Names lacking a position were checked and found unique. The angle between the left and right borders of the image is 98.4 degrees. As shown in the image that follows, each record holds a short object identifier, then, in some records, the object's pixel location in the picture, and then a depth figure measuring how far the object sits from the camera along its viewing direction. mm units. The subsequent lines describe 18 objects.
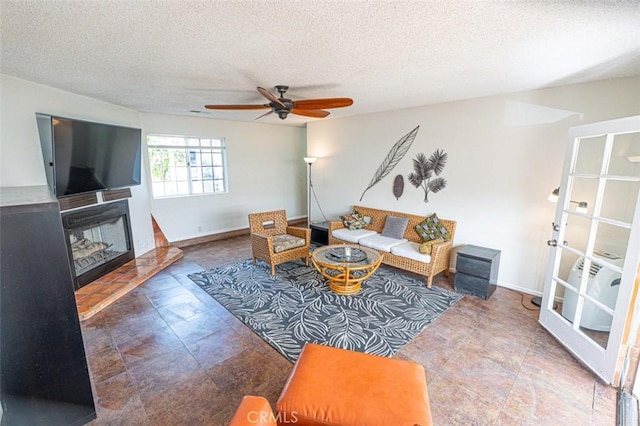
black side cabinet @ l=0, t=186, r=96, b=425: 1522
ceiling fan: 2742
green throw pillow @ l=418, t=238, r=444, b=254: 3824
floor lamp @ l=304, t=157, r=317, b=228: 5934
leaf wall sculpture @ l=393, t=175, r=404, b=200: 4836
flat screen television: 3066
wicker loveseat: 3779
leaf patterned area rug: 2684
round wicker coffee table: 3479
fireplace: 3482
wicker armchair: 4188
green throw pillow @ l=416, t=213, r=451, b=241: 4129
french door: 2086
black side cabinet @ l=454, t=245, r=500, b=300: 3480
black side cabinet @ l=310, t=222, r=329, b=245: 5410
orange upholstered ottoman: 1348
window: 5303
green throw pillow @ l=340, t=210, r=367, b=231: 5086
